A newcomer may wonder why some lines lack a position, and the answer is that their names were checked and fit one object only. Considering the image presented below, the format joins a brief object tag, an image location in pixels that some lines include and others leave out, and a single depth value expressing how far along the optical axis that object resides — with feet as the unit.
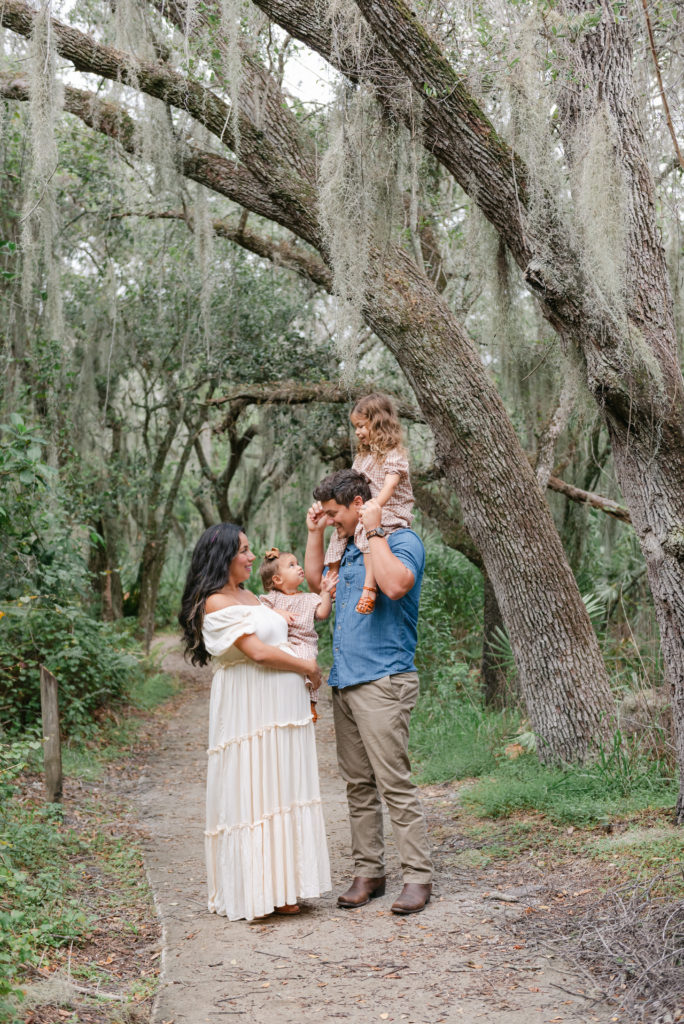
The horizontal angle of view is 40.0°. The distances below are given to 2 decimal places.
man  11.54
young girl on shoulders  12.14
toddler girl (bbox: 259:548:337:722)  12.35
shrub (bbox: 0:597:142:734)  20.47
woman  11.57
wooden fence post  16.92
